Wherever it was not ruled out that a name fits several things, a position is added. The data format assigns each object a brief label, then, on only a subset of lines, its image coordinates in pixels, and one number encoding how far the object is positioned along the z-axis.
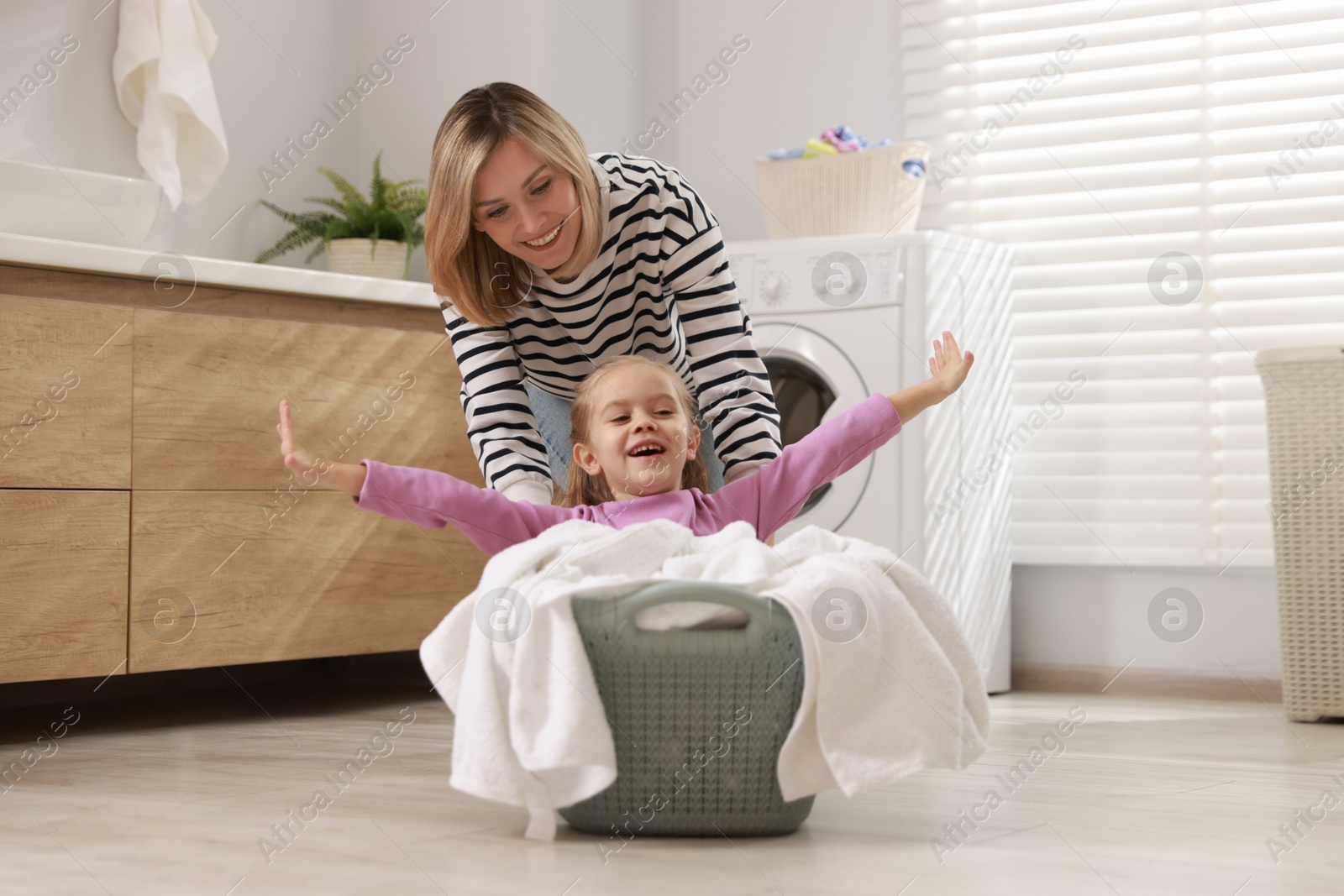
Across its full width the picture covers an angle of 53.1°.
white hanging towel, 2.65
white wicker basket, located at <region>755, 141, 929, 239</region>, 2.75
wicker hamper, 2.35
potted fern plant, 2.89
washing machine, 2.58
